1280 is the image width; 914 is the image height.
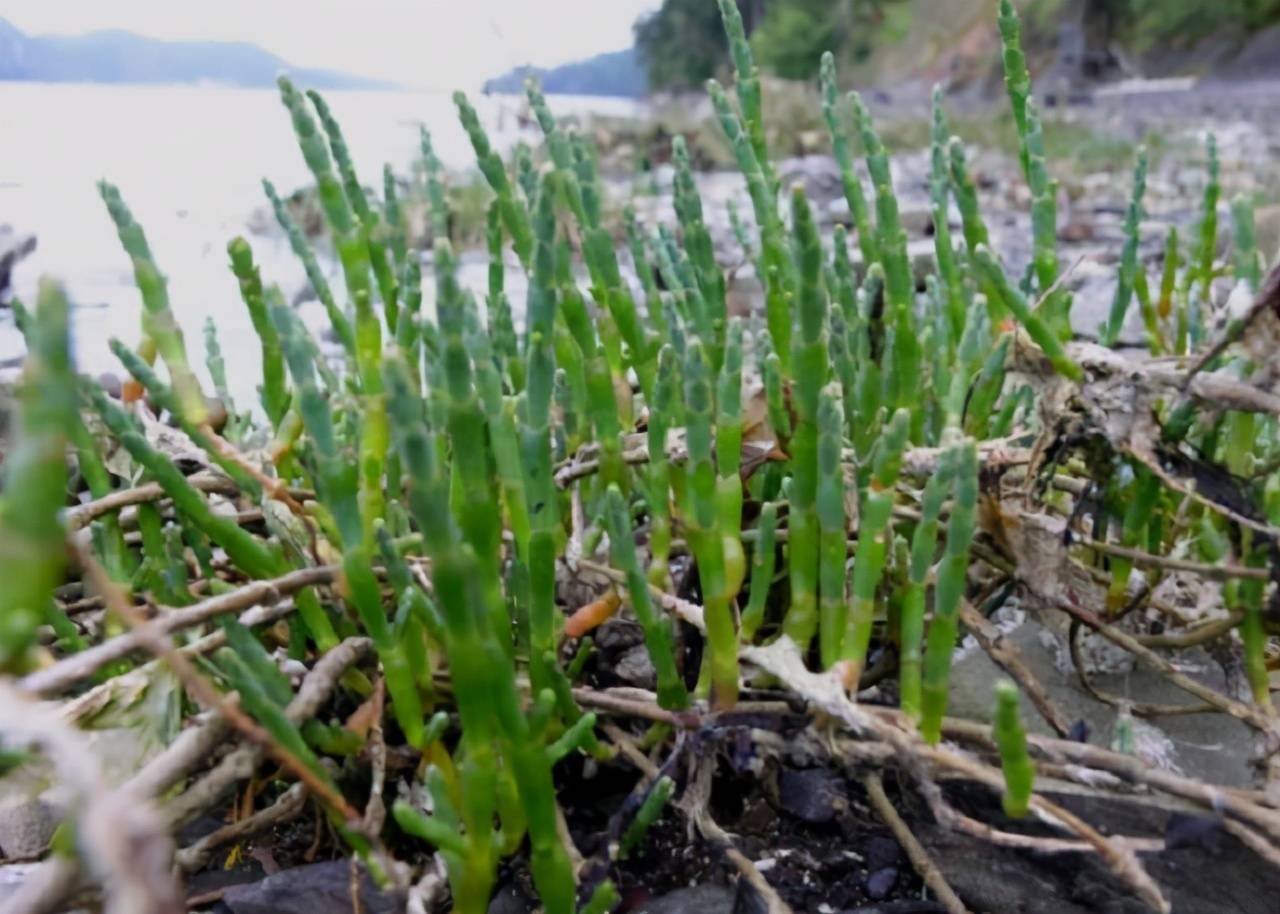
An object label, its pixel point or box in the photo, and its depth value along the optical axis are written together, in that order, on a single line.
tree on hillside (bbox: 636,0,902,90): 20.37
